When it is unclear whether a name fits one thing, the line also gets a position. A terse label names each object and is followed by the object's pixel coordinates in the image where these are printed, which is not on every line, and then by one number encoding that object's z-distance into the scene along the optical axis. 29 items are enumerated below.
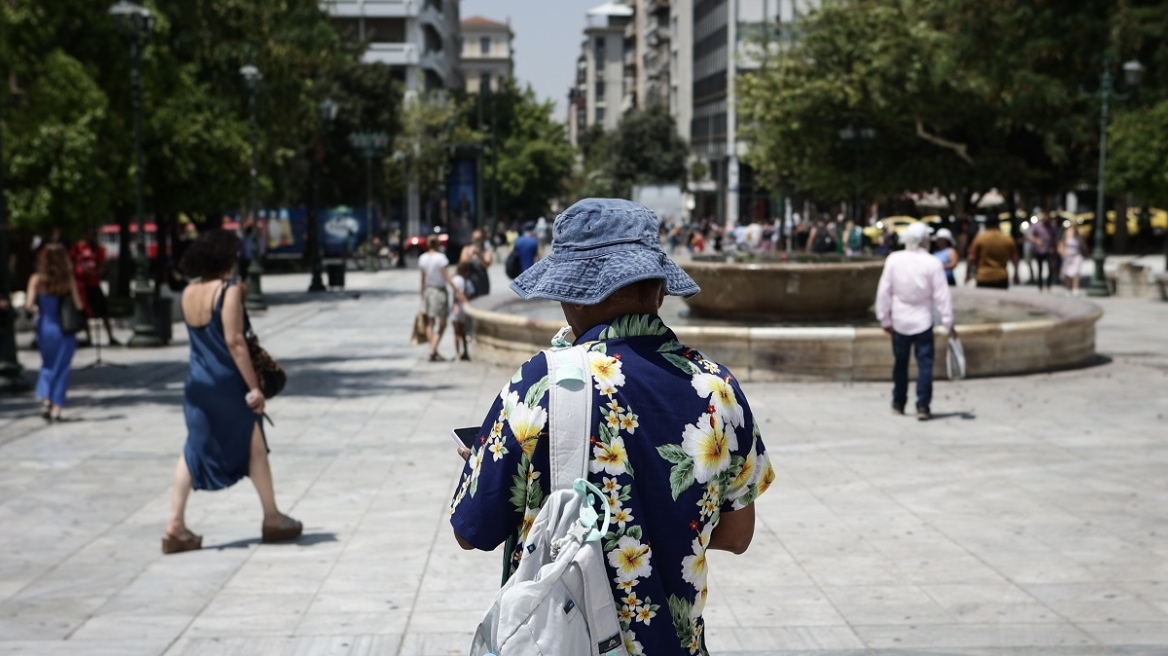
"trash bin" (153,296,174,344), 20.67
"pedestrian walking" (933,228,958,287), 18.58
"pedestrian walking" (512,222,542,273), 22.61
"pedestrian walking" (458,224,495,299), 19.84
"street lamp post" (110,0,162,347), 20.16
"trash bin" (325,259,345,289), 35.00
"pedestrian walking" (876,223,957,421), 11.70
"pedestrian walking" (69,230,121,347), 19.17
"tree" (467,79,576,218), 97.50
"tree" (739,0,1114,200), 31.55
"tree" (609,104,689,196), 100.94
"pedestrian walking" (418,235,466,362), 17.94
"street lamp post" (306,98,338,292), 35.00
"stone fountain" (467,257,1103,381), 14.98
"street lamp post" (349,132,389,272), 45.16
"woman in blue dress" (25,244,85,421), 12.80
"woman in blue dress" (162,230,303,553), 7.46
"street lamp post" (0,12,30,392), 15.10
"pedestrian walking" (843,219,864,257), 38.56
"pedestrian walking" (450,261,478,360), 18.00
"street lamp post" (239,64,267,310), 27.87
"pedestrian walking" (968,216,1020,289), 22.17
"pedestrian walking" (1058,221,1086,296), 29.30
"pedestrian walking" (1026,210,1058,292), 29.94
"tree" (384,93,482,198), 64.31
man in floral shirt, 2.91
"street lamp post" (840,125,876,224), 40.72
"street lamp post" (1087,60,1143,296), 28.05
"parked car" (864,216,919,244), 51.72
